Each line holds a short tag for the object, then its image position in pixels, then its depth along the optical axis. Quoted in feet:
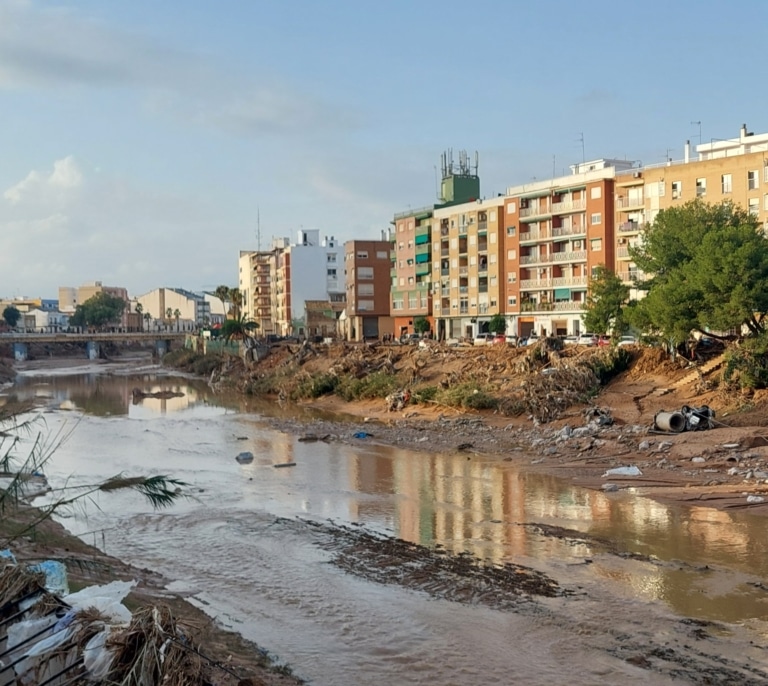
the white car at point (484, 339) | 215.24
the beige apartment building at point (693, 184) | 194.50
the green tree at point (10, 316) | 538.06
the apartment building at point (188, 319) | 624.59
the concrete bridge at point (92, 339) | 397.19
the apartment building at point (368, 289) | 335.67
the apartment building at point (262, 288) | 453.99
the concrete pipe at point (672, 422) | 105.19
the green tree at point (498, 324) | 255.29
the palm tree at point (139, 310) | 642.22
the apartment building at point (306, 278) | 411.13
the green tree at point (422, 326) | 291.79
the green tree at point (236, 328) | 328.90
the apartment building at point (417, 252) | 296.92
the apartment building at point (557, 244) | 229.66
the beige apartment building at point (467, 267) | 264.11
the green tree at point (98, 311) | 535.60
